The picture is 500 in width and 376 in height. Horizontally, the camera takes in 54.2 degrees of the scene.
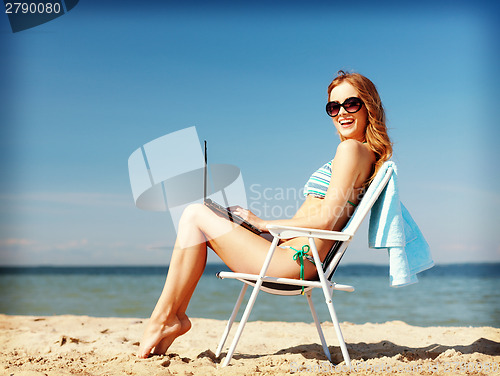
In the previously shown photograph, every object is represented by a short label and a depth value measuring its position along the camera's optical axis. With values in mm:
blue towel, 2604
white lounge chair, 2389
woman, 2578
